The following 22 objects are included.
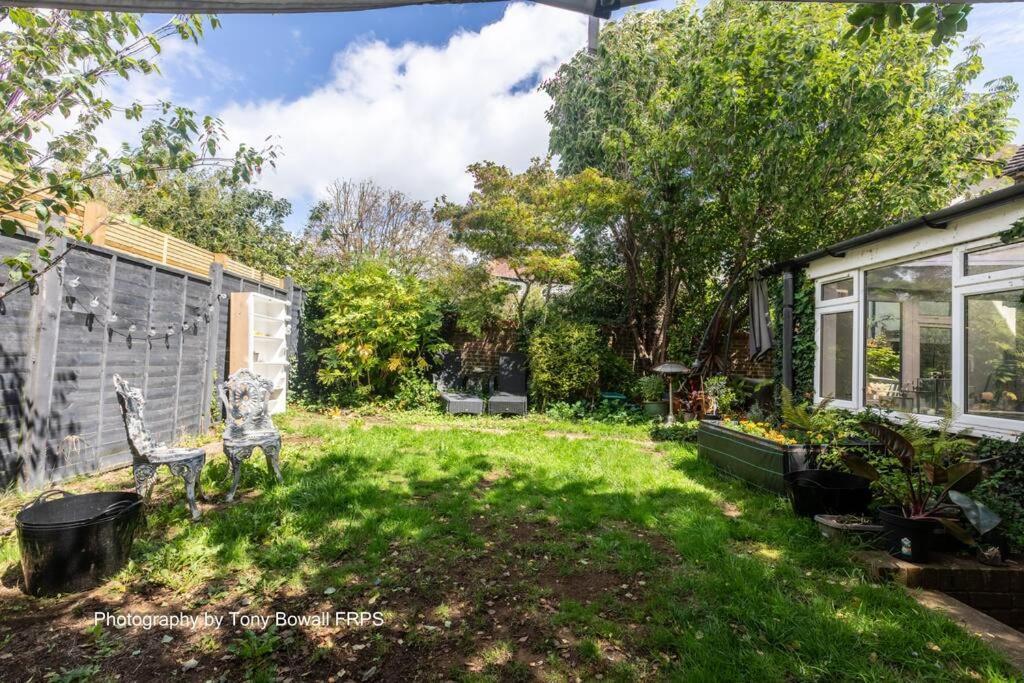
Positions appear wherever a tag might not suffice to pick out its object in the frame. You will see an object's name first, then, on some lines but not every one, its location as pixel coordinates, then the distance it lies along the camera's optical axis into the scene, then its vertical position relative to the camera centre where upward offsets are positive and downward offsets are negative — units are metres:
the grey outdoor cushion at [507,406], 8.67 -1.04
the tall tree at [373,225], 18.20 +4.68
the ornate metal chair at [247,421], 4.05 -0.69
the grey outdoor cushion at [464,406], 8.57 -1.04
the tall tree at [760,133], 6.57 +3.32
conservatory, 4.23 +0.41
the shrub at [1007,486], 3.07 -0.92
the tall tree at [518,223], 8.60 +2.29
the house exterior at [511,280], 9.50 +1.40
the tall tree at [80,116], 2.64 +1.44
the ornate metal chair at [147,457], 3.49 -0.85
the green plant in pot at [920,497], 2.81 -0.88
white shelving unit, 7.06 +0.08
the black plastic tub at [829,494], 3.66 -1.07
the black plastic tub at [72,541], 2.56 -1.11
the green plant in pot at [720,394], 7.66 -0.67
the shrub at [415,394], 9.00 -0.90
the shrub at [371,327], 8.60 +0.34
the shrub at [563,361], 8.91 -0.22
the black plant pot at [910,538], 2.88 -1.10
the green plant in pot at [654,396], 8.72 -0.82
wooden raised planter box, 4.11 -0.96
